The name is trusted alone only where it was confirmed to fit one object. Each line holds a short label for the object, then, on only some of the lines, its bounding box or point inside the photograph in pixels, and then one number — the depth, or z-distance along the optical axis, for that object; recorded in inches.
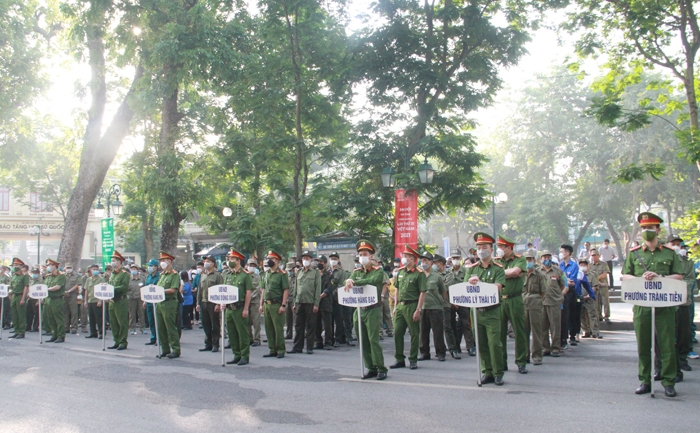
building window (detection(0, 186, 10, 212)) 2228.1
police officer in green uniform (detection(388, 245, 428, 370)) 402.6
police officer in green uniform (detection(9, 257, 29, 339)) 717.3
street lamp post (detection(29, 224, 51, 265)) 1801.4
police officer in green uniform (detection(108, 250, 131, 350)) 566.3
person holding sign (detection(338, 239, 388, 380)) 374.9
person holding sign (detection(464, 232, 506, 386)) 347.3
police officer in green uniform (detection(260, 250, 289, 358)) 492.1
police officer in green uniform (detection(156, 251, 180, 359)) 498.0
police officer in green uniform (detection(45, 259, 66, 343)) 652.1
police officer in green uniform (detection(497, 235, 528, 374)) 369.7
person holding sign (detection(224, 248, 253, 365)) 464.4
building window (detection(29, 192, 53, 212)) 2106.3
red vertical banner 763.4
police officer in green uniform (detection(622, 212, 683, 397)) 309.6
